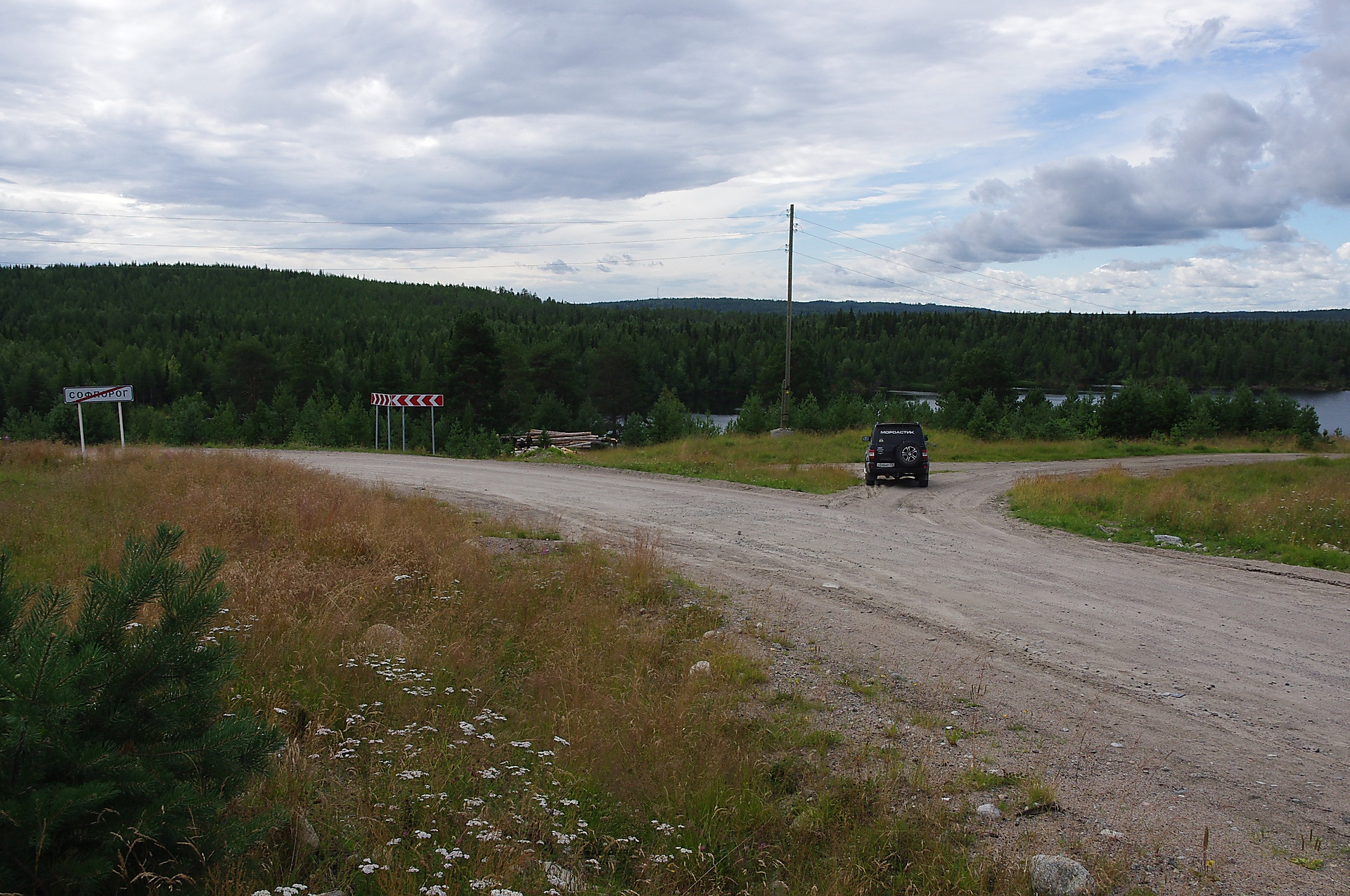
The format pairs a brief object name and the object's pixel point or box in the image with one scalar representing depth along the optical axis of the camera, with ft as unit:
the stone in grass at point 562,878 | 11.68
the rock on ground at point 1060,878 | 12.82
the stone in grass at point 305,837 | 11.92
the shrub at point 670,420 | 139.03
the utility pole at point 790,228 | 119.34
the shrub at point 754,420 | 124.77
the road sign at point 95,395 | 61.72
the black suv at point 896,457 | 71.82
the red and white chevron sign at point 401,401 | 108.88
